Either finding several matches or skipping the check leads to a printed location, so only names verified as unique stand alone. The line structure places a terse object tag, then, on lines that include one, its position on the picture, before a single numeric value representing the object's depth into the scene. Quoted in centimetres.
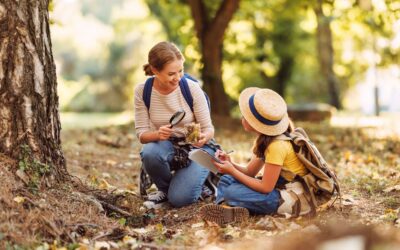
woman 553
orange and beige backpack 489
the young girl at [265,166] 480
